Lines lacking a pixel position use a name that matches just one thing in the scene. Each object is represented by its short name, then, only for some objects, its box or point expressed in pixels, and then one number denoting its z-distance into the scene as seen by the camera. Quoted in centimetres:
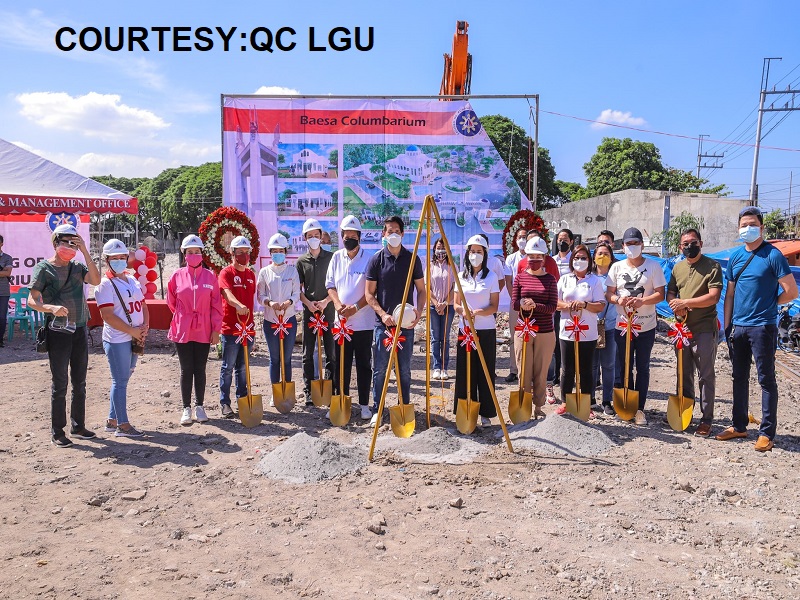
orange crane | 1194
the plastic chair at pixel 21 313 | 1184
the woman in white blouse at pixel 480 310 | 593
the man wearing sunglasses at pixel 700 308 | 589
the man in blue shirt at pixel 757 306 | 554
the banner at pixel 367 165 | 1025
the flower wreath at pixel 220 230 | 798
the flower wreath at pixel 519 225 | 861
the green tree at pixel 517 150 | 3547
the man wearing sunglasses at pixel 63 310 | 541
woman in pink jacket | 615
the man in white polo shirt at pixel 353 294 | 635
